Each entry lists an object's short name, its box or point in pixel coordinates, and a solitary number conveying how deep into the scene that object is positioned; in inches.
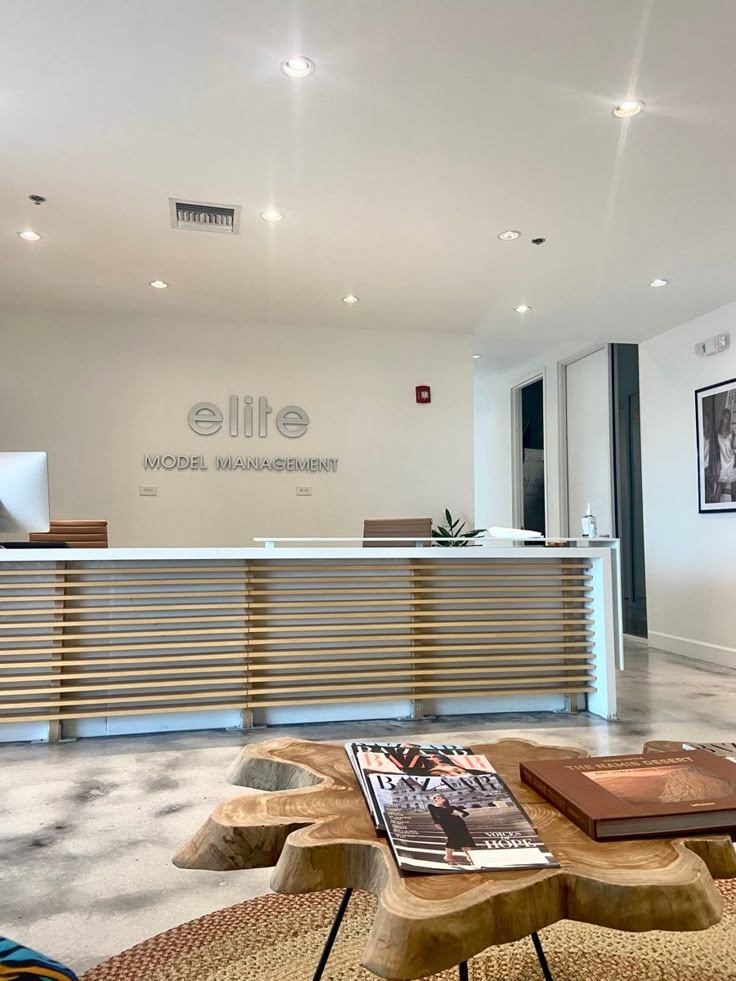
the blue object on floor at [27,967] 35.8
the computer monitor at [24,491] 137.1
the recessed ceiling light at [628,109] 131.6
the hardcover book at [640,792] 42.4
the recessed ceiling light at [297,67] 121.0
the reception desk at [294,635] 141.6
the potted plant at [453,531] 267.1
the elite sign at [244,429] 261.3
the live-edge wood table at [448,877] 33.1
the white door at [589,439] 306.3
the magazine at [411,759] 52.0
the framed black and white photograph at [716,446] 235.6
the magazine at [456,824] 38.4
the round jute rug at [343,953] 63.9
